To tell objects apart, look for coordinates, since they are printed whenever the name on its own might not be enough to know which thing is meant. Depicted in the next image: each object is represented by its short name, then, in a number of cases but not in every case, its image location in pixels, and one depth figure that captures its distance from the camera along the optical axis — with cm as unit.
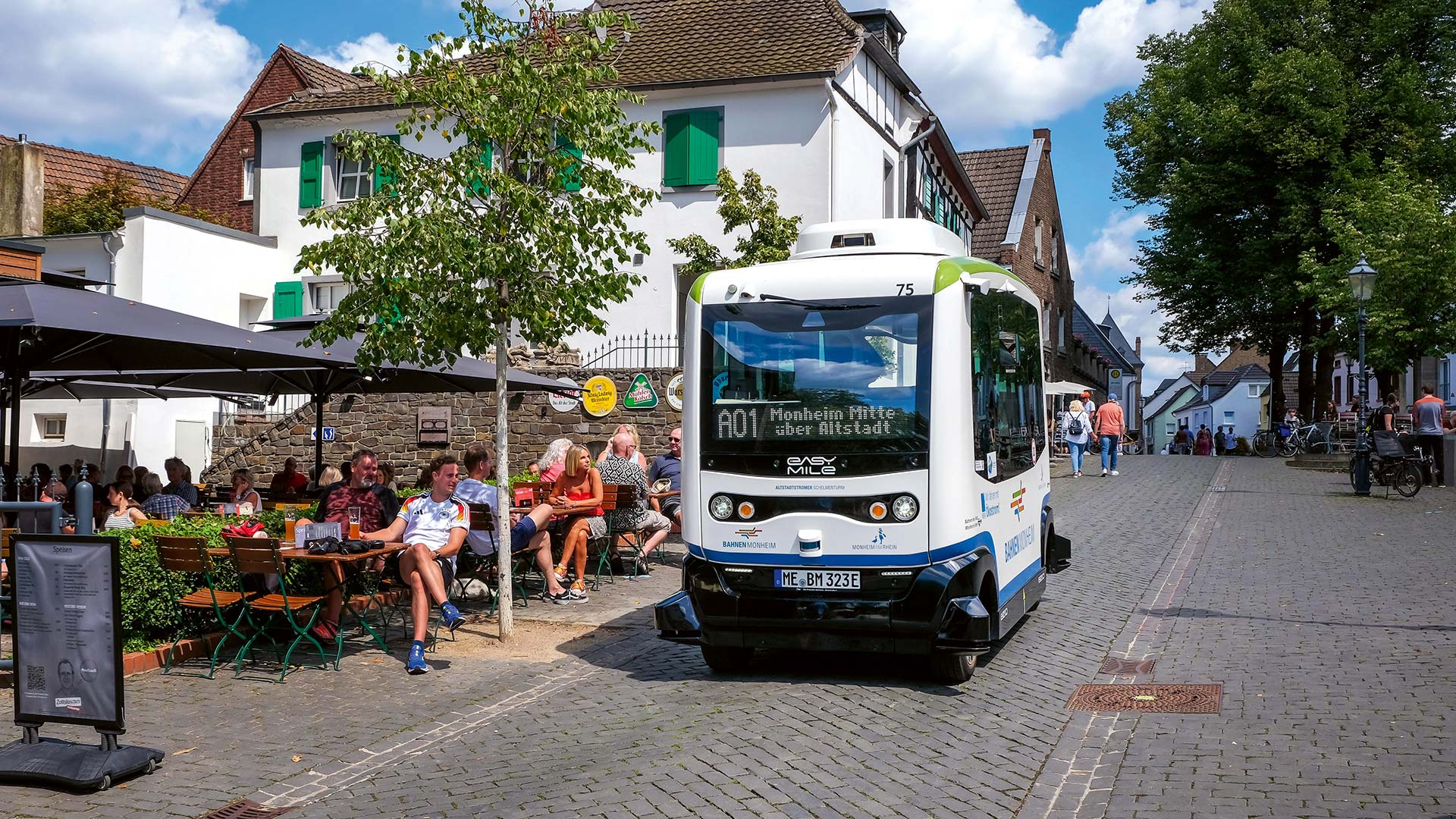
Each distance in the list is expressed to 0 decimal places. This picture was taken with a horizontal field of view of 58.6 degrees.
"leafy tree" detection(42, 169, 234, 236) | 2953
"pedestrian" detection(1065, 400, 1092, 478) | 2564
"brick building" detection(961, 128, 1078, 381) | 4397
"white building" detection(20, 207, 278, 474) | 2433
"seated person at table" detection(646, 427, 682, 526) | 1502
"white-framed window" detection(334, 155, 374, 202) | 2683
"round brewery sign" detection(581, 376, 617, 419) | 2264
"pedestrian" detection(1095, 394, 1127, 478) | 2617
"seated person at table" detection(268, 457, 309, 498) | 1656
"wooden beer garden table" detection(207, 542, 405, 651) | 889
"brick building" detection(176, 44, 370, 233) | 3531
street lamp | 2164
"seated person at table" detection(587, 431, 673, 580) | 1326
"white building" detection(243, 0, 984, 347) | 2364
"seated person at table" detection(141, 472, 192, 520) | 1298
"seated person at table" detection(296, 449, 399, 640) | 1060
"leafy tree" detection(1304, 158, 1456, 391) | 2827
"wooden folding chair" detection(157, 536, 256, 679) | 862
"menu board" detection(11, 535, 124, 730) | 632
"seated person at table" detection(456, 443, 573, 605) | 1159
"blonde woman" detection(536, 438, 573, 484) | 1383
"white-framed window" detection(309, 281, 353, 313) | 2722
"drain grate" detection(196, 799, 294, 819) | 579
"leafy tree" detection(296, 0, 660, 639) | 967
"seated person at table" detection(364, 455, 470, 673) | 935
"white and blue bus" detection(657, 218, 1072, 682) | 811
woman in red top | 1201
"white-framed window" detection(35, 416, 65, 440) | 2606
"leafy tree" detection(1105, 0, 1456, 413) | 3538
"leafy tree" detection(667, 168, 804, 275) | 1852
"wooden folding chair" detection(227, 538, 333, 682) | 848
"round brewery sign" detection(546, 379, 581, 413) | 2281
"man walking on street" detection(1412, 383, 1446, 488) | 2305
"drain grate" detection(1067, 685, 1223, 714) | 776
